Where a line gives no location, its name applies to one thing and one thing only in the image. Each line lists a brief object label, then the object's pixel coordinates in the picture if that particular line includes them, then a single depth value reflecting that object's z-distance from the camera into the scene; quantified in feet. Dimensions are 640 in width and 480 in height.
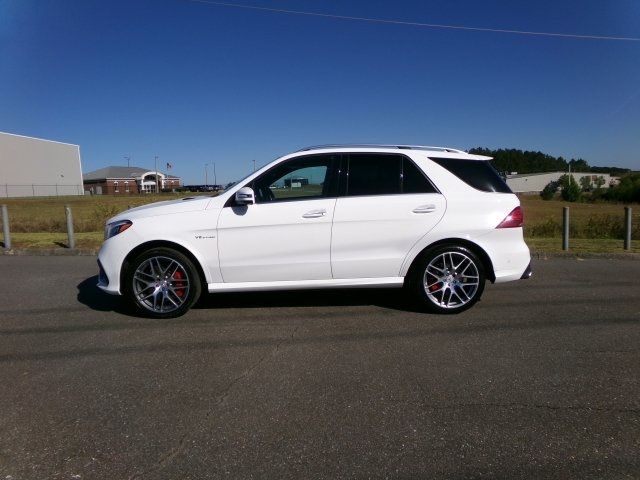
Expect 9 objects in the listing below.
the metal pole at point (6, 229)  35.20
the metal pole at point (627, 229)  32.99
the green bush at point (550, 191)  303.27
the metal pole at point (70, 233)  34.23
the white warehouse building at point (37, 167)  244.42
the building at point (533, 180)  458.09
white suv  17.20
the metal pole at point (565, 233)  33.22
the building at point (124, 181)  344.90
